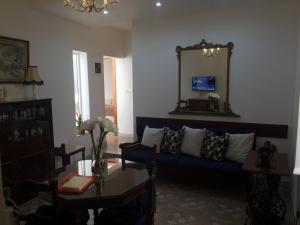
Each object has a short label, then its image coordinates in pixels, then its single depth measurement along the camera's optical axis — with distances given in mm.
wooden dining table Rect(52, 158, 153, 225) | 1862
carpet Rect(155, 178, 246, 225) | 2865
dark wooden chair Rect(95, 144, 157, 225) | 1967
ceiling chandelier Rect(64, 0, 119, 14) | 2352
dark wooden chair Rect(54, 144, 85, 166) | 2797
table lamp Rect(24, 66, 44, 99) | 3684
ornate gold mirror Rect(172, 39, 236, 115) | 3973
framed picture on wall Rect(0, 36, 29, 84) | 3434
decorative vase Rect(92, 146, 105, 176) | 2381
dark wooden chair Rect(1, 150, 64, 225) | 1718
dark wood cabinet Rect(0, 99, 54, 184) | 3109
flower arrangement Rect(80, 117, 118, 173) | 2309
